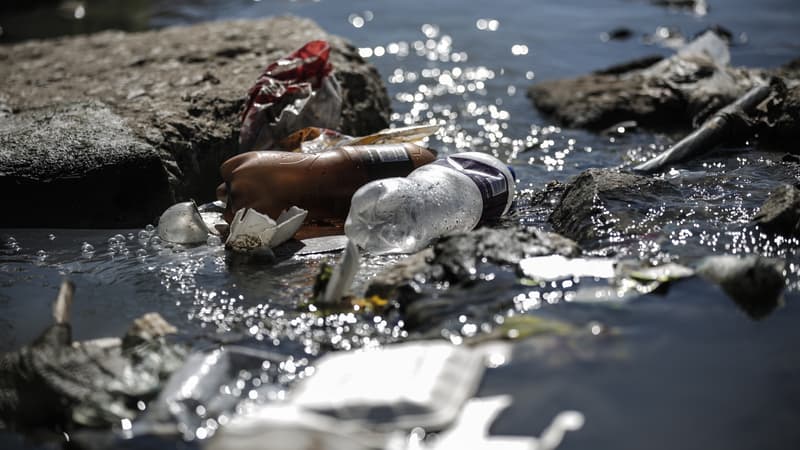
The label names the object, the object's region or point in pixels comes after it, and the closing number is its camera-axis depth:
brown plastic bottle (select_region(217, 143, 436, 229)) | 7.62
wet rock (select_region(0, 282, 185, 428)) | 4.73
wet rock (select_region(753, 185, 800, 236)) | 6.27
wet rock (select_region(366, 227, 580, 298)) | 5.91
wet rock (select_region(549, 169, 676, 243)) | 6.79
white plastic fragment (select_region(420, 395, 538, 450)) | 4.01
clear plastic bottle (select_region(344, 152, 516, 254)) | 7.07
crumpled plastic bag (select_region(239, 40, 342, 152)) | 9.17
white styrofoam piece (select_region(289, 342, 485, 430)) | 4.11
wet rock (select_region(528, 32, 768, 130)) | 11.48
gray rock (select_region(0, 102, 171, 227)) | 8.18
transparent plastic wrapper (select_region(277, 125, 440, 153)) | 8.60
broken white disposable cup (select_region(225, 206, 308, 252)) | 7.12
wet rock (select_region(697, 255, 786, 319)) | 5.34
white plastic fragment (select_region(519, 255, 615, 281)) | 5.81
